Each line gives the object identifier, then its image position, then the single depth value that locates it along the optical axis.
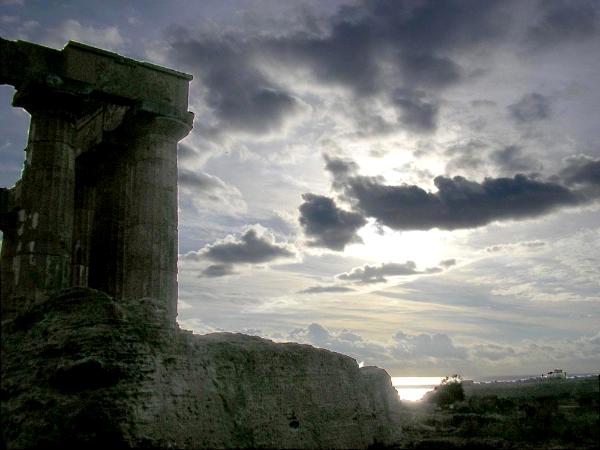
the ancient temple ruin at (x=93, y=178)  13.93
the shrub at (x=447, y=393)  25.52
